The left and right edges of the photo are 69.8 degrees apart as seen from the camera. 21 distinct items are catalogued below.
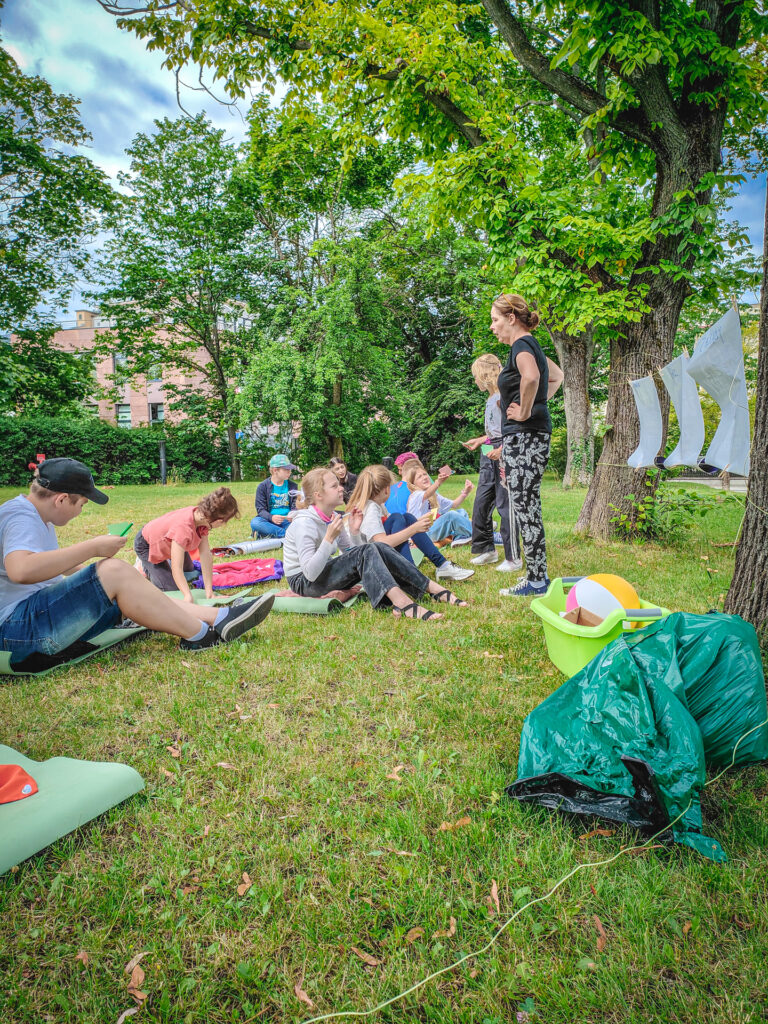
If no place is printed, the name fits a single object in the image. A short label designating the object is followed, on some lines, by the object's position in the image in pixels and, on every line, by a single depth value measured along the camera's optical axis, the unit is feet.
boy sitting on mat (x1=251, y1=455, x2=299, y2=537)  25.21
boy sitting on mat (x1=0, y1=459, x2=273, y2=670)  9.53
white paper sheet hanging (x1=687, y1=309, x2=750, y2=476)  9.60
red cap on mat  6.26
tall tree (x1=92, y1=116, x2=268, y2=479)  69.31
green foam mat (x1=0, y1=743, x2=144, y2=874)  5.74
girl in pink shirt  13.65
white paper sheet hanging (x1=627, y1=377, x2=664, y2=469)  14.52
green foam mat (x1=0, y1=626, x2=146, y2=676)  10.27
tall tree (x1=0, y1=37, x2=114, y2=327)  54.75
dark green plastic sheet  5.59
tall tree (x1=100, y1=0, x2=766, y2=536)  17.38
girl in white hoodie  13.67
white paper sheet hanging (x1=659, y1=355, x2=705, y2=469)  11.67
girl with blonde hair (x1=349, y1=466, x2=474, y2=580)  15.34
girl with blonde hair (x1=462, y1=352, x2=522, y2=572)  17.49
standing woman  13.79
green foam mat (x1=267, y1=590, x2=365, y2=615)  13.92
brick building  101.44
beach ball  8.91
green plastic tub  7.77
